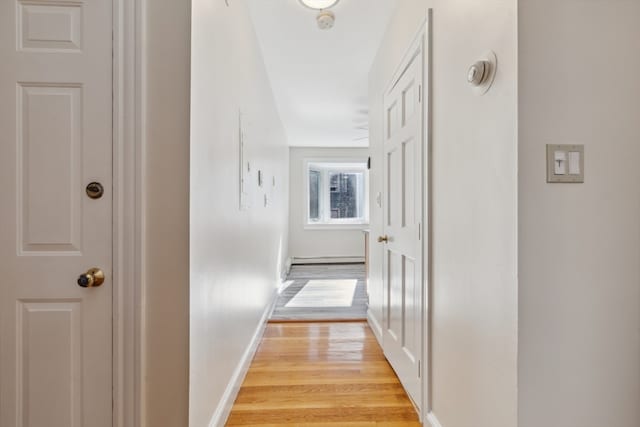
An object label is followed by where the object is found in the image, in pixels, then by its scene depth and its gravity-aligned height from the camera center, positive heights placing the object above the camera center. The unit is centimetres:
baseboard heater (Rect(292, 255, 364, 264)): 664 -101
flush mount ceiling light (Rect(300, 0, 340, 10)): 203 +133
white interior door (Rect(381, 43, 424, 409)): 171 -8
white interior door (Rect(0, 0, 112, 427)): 113 -1
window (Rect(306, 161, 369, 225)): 686 +40
